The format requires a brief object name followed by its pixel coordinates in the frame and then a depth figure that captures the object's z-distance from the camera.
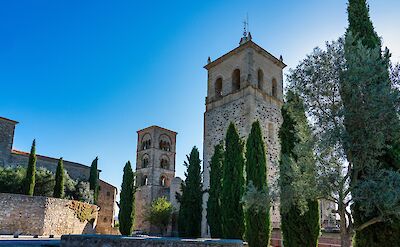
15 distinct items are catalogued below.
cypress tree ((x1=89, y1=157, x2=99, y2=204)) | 36.69
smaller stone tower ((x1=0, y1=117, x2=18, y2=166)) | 31.81
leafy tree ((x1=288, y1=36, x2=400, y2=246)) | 7.61
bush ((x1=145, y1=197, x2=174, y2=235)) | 31.94
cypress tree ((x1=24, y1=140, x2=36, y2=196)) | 24.77
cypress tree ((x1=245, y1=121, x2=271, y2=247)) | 13.54
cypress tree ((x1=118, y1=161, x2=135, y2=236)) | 25.73
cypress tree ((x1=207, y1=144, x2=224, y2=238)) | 17.80
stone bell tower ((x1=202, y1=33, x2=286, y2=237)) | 22.11
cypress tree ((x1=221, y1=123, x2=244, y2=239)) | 15.19
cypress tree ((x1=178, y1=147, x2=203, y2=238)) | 20.81
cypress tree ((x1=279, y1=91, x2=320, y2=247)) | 8.14
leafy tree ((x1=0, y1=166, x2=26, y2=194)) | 25.12
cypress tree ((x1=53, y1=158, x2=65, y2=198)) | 27.08
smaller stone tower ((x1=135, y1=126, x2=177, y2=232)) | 40.78
